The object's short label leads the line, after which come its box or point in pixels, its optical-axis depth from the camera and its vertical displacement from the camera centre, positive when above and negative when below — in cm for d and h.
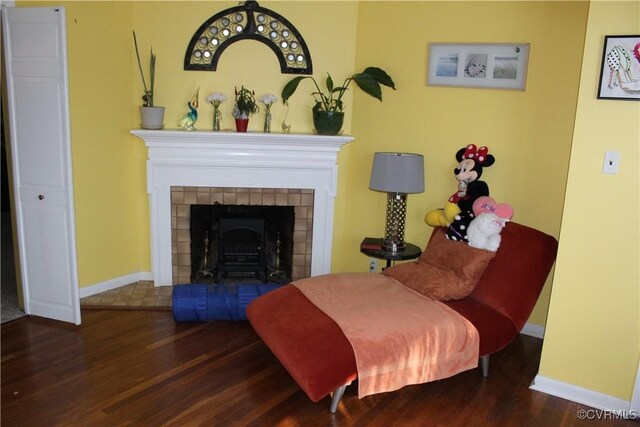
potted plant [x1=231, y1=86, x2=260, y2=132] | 395 +11
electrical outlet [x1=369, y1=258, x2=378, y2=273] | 418 -104
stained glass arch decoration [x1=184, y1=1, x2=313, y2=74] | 392 +64
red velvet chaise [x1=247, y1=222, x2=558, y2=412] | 244 -96
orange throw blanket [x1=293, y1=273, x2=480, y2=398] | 252 -98
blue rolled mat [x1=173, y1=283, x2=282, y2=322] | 346 -115
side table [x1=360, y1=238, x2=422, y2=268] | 358 -82
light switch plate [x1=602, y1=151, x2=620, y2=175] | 251 -11
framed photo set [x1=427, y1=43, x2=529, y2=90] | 343 +44
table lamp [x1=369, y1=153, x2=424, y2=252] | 350 -33
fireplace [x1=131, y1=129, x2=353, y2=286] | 393 -41
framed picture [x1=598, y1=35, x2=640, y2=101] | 241 +31
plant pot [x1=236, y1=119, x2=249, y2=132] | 395 -1
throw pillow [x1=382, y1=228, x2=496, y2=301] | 301 -80
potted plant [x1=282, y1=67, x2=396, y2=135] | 382 +25
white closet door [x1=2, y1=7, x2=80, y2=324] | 309 -24
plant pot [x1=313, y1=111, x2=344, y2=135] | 388 +4
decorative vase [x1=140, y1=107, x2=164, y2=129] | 383 +2
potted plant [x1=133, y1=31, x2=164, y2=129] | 383 +8
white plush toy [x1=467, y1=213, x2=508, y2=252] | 310 -56
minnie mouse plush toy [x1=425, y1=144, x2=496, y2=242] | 330 -38
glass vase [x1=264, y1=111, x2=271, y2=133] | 404 +2
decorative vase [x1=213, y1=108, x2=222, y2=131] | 400 +3
